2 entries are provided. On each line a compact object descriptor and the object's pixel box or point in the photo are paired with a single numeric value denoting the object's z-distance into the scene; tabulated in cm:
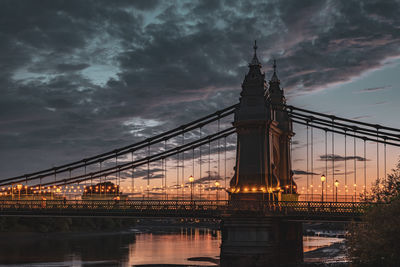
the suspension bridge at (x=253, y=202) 5803
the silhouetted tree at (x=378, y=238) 3700
